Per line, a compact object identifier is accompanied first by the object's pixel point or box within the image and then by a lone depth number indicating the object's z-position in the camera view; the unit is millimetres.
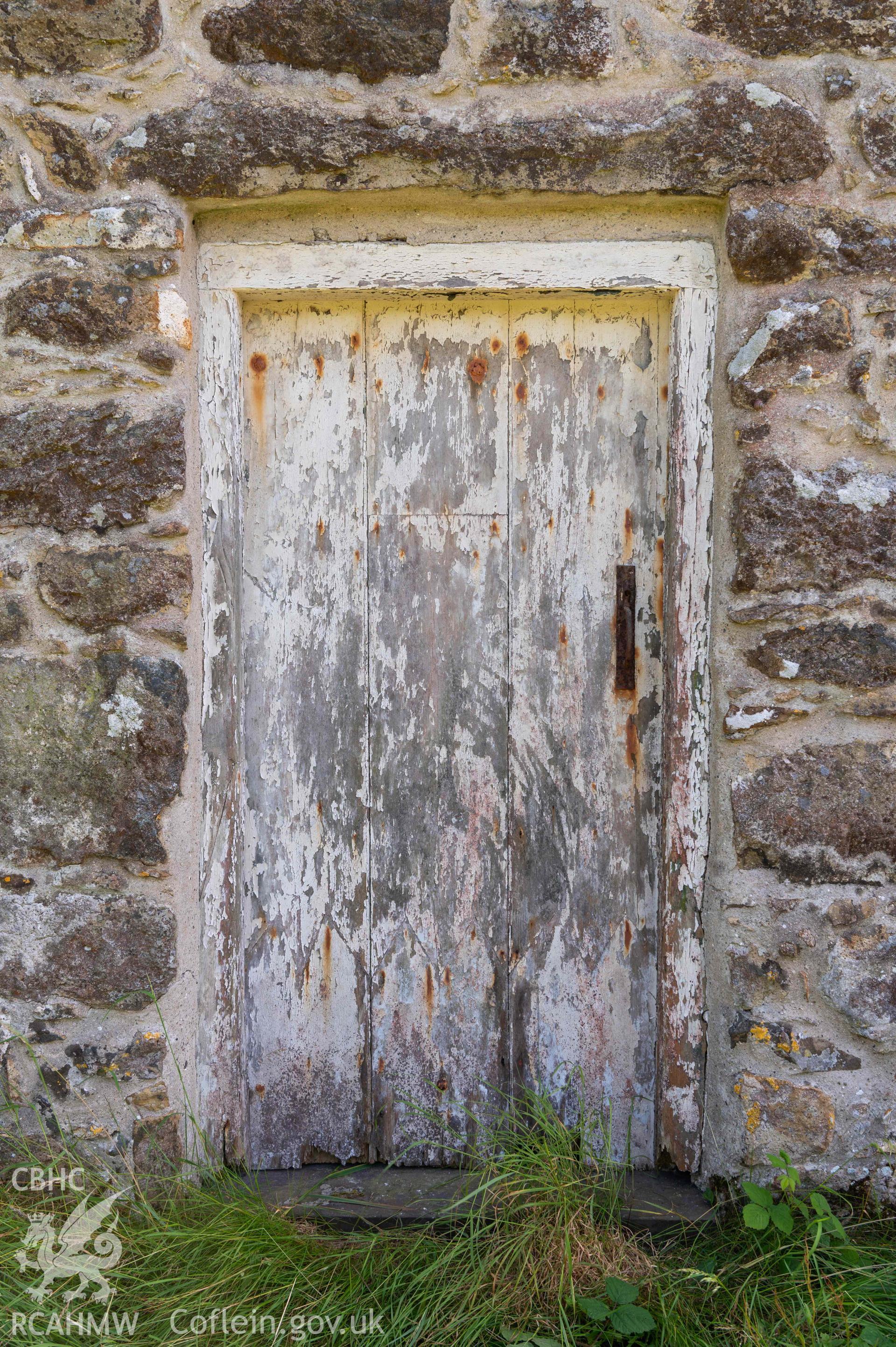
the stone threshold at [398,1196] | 1787
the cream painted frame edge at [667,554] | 1787
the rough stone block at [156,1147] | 1757
